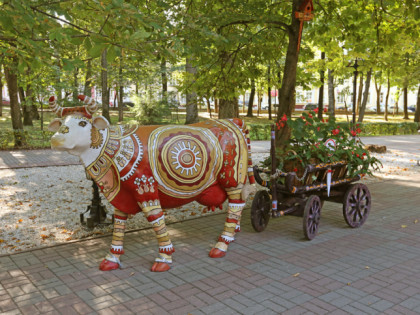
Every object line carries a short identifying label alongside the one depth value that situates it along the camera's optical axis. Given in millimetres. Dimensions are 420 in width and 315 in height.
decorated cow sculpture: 5031
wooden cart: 6320
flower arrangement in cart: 6531
